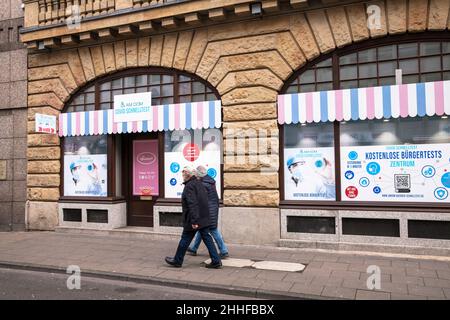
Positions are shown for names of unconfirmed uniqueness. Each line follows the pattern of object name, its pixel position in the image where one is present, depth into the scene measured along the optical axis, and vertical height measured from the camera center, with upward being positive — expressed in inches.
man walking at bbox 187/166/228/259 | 305.0 -23.1
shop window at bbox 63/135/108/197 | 439.5 +10.5
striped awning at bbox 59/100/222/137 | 381.1 +56.2
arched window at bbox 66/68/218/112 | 396.9 +91.7
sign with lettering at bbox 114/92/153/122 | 408.8 +71.8
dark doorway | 430.3 -1.4
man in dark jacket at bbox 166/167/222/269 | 275.9 -31.4
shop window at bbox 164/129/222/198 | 388.2 +20.2
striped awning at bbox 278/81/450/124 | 312.3 +57.4
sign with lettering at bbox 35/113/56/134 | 416.5 +57.3
